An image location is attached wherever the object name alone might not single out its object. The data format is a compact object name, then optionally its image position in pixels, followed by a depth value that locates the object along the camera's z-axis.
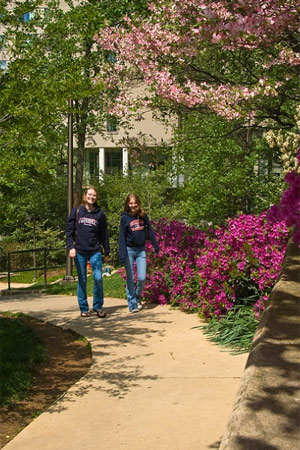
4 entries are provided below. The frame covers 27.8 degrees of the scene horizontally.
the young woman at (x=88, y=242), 8.24
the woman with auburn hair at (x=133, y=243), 8.59
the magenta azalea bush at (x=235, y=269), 6.89
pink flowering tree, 6.32
